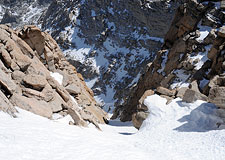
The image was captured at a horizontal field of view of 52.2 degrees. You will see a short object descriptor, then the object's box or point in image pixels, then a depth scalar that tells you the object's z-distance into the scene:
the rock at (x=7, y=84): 11.38
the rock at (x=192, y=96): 14.19
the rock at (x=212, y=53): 20.44
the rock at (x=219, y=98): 12.10
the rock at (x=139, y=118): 15.58
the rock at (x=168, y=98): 15.59
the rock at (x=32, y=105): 11.75
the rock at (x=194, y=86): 17.16
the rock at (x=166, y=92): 17.24
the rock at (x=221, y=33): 19.92
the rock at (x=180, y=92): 16.42
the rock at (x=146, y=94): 17.04
